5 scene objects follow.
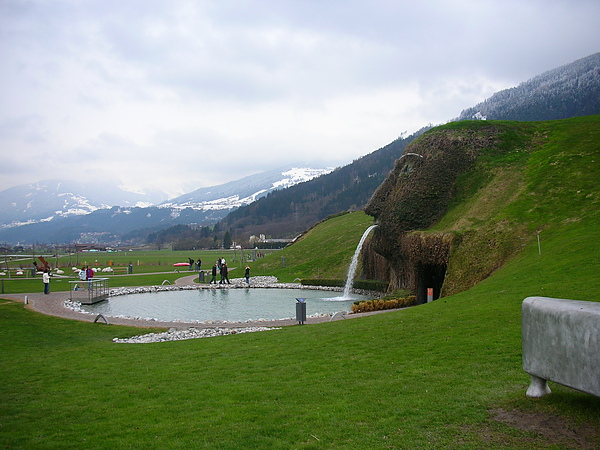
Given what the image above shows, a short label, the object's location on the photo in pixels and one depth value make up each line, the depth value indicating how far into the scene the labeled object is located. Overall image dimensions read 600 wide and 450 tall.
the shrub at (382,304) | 24.80
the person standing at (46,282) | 34.47
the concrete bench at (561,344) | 5.42
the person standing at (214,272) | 44.12
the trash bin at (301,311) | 20.14
